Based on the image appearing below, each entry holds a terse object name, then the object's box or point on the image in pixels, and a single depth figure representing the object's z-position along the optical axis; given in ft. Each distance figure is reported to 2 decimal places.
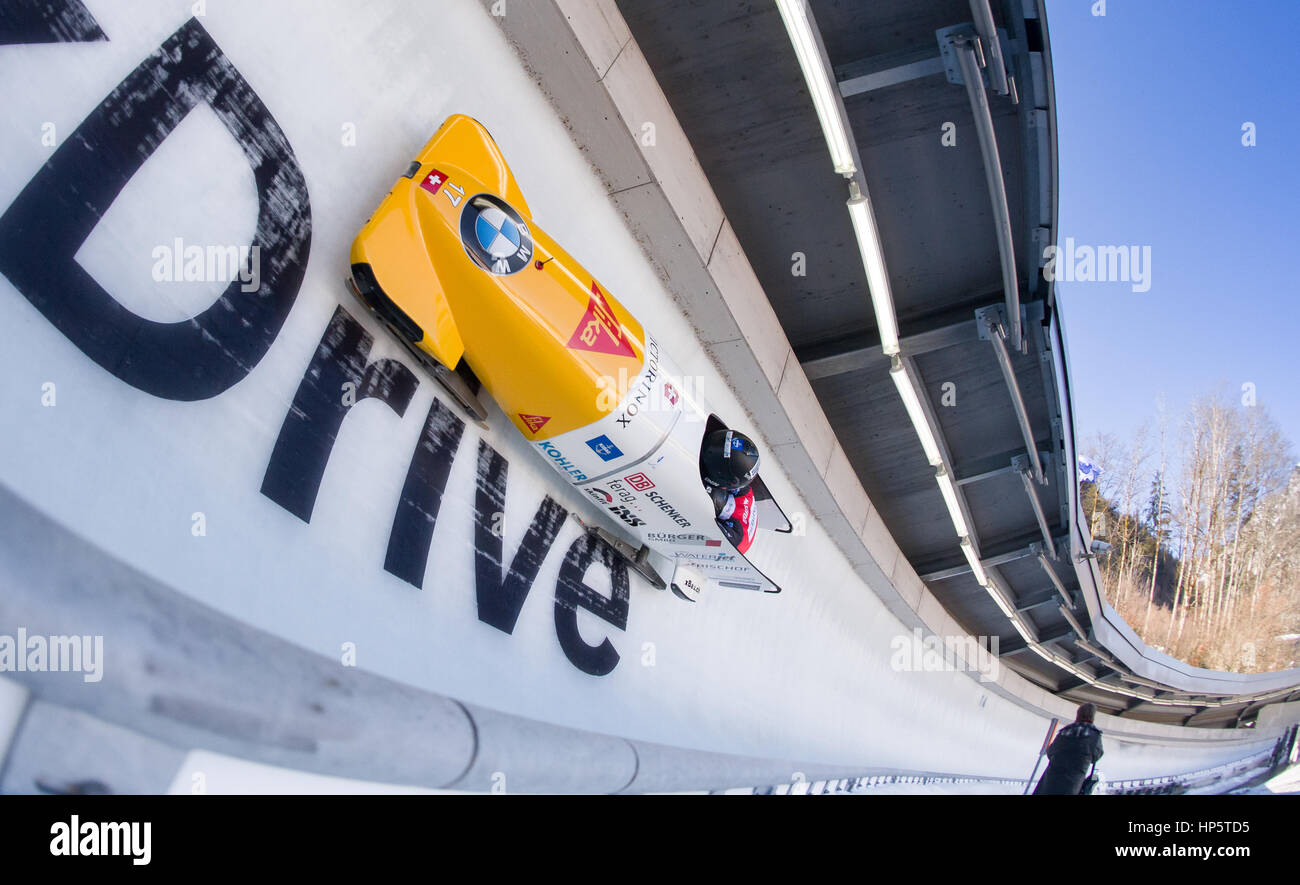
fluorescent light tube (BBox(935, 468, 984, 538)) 21.12
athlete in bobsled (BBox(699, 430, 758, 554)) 10.89
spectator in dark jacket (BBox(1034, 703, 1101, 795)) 17.30
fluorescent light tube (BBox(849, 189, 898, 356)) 12.46
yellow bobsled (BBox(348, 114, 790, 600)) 8.12
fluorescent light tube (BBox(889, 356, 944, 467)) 16.79
